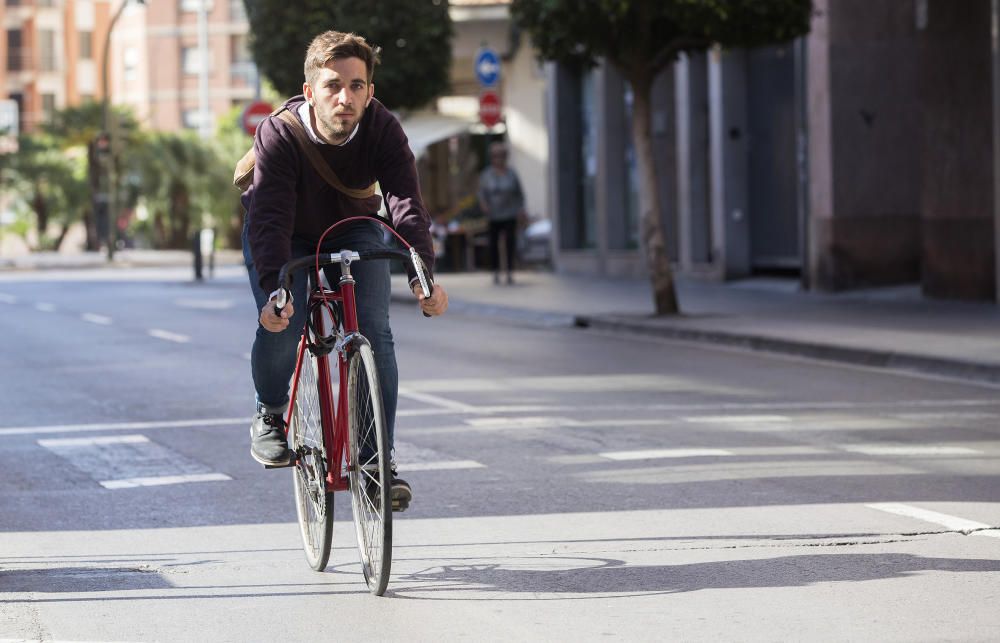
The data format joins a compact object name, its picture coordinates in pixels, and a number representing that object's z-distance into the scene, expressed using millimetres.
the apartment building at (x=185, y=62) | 86312
